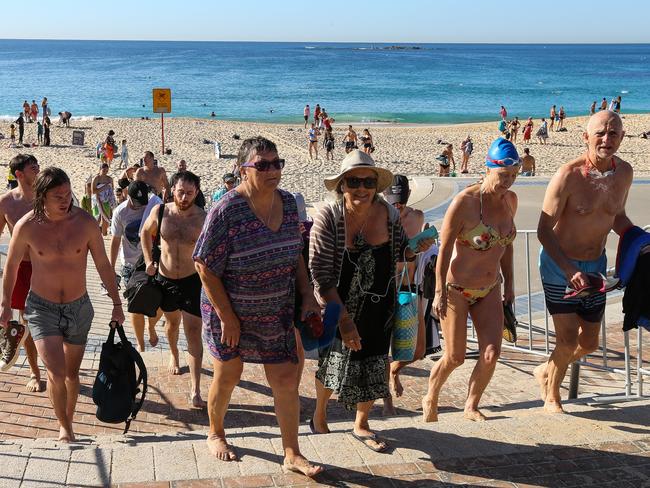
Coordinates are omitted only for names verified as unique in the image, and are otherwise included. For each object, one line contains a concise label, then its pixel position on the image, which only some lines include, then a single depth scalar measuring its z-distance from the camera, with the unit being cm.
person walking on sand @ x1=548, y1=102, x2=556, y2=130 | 4088
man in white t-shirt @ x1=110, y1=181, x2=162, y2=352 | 691
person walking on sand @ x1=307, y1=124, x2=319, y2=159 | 2844
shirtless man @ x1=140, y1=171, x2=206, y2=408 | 569
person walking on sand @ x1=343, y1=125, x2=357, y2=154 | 2917
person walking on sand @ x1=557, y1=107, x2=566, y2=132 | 4116
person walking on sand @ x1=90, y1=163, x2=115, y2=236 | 1379
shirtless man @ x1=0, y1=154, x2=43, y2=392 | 579
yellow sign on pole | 2055
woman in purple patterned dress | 381
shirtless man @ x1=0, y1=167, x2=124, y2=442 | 468
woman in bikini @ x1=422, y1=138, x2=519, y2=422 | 473
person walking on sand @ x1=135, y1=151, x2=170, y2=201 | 1022
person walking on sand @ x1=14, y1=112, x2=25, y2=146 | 3288
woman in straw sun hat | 413
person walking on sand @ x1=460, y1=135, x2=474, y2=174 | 2559
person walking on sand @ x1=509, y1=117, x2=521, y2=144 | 3644
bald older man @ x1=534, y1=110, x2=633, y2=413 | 483
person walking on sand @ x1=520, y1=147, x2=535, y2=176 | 2150
